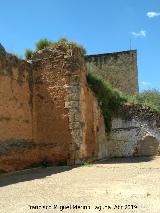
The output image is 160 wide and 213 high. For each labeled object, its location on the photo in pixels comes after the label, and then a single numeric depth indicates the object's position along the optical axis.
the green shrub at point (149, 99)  13.29
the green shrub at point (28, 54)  10.77
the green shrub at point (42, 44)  11.04
